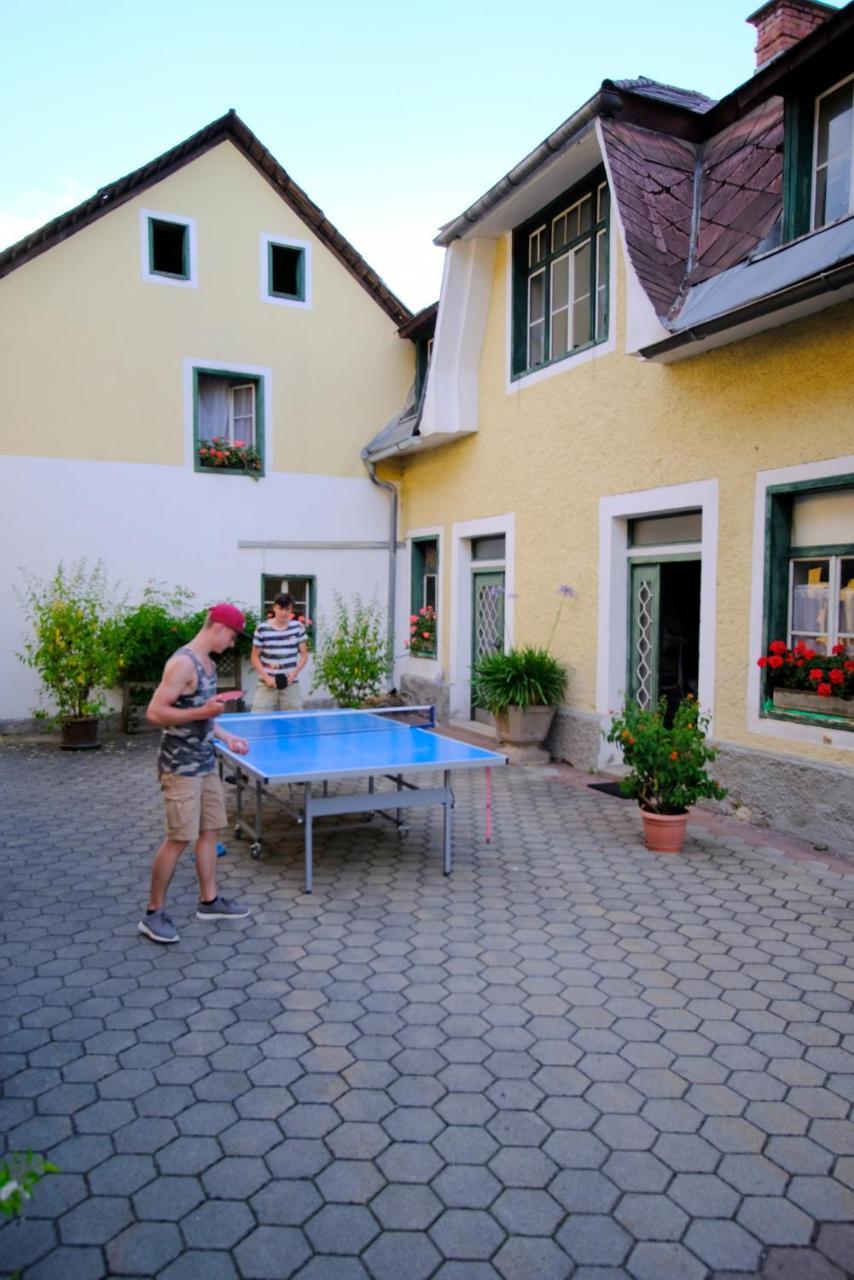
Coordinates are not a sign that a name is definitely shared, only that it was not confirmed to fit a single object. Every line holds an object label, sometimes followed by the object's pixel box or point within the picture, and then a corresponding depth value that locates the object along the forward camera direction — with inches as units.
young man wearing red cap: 182.7
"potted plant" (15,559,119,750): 406.0
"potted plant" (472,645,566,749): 378.3
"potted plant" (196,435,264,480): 489.1
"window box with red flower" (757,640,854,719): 253.0
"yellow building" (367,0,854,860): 261.4
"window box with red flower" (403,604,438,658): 508.7
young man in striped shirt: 330.0
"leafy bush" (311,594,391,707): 470.9
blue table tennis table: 214.1
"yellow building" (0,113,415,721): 448.5
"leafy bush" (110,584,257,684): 438.9
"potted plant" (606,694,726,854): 251.9
